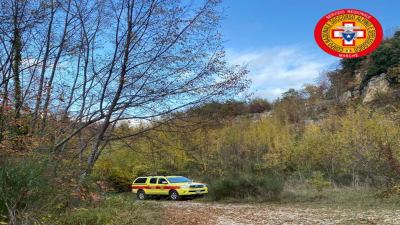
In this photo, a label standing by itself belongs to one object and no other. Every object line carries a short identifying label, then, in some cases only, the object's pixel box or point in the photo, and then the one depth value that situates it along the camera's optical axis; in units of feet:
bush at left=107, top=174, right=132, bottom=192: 102.84
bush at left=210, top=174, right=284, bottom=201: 67.82
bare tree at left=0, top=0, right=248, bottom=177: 31.22
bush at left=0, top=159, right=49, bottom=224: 19.86
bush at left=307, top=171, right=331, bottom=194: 69.74
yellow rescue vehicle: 79.97
